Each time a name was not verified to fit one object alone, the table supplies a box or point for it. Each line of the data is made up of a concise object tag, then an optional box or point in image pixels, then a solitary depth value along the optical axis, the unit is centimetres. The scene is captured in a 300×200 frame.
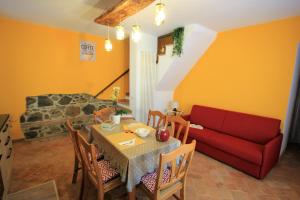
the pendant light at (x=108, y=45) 222
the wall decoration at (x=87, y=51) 372
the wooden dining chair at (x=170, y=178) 124
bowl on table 185
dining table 142
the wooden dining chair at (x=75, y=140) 160
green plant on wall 307
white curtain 374
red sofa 223
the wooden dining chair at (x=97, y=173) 136
